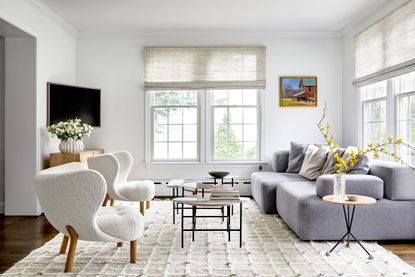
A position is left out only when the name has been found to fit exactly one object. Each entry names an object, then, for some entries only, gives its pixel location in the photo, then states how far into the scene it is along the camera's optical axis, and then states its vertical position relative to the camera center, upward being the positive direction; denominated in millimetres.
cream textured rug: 3156 -1073
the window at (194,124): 7035 +151
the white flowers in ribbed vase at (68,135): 5469 -33
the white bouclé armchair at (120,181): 4691 -593
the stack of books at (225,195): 3981 -618
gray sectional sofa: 3957 -757
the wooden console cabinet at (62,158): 5465 -342
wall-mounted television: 5809 +445
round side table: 3395 -581
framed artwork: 6934 +661
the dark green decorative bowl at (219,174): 5250 -533
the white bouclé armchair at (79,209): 3031 -577
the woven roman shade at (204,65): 6891 +1145
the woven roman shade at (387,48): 4594 +1083
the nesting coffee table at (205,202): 3801 -649
